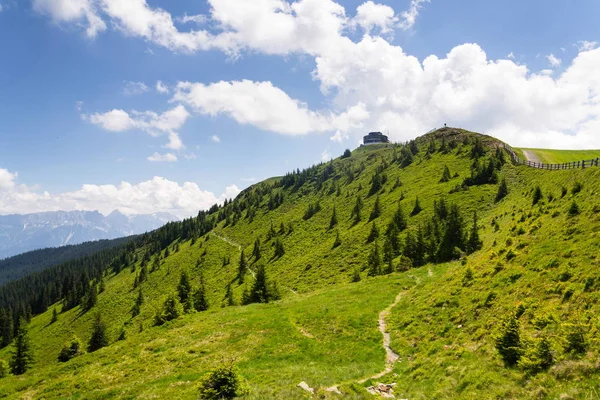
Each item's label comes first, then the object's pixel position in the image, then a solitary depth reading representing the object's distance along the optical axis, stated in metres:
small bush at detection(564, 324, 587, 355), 13.05
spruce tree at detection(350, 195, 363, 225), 109.49
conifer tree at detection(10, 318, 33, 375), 50.22
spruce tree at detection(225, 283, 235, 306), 54.78
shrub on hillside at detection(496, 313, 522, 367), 14.78
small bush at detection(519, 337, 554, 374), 13.30
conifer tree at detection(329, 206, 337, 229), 118.14
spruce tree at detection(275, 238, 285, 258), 109.31
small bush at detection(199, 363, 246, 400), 14.88
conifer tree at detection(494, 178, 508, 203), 78.38
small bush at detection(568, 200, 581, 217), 28.43
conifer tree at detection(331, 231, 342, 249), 92.28
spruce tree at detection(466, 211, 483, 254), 47.97
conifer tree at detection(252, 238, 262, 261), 116.76
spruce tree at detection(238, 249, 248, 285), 97.05
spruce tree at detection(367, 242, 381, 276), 59.38
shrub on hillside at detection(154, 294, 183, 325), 41.52
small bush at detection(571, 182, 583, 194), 34.28
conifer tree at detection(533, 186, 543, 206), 45.75
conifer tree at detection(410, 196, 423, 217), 90.86
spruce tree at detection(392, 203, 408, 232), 82.86
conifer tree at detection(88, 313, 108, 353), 54.59
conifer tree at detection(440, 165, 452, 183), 109.56
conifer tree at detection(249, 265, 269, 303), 51.03
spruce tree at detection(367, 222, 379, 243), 84.62
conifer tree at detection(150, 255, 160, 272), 156.38
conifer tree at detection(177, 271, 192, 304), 60.88
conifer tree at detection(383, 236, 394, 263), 62.37
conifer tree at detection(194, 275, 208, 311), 53.00
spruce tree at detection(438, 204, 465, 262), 51.41
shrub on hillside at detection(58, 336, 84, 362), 35.72
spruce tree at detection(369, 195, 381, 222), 103.36
